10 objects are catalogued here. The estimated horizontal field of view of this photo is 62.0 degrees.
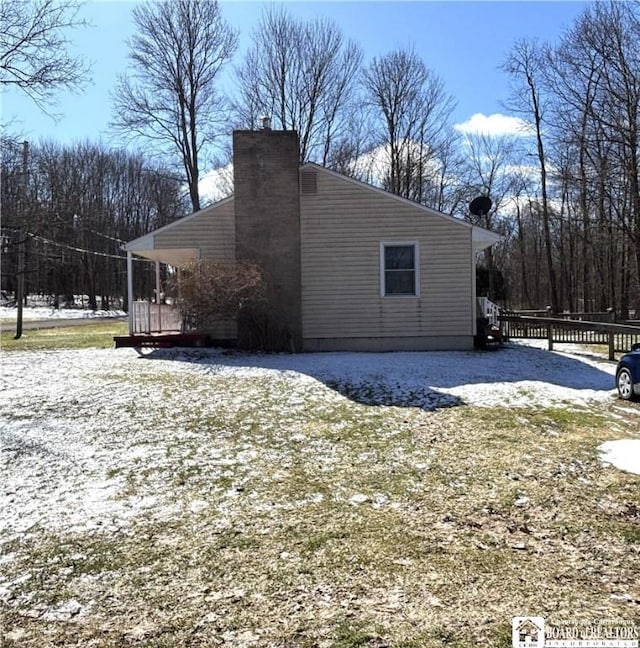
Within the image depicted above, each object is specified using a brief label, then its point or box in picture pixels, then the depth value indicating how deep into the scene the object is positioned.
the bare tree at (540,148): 29.20
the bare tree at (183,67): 28.55
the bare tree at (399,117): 31.89
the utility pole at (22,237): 15.94
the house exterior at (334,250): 13.73
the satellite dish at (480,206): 17.05
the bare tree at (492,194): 35.59
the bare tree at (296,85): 30.20
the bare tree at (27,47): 13.55
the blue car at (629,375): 8.24
